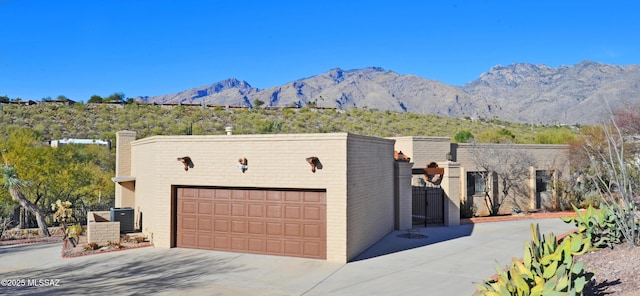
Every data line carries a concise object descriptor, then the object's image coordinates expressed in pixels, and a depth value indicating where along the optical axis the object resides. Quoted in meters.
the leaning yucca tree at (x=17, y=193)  19.61
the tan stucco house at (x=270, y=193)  13.59
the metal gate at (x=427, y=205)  20.39
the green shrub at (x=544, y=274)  6.68
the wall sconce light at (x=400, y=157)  20.03
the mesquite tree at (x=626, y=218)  10.44
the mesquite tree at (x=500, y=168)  23.66
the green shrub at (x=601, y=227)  11.37
